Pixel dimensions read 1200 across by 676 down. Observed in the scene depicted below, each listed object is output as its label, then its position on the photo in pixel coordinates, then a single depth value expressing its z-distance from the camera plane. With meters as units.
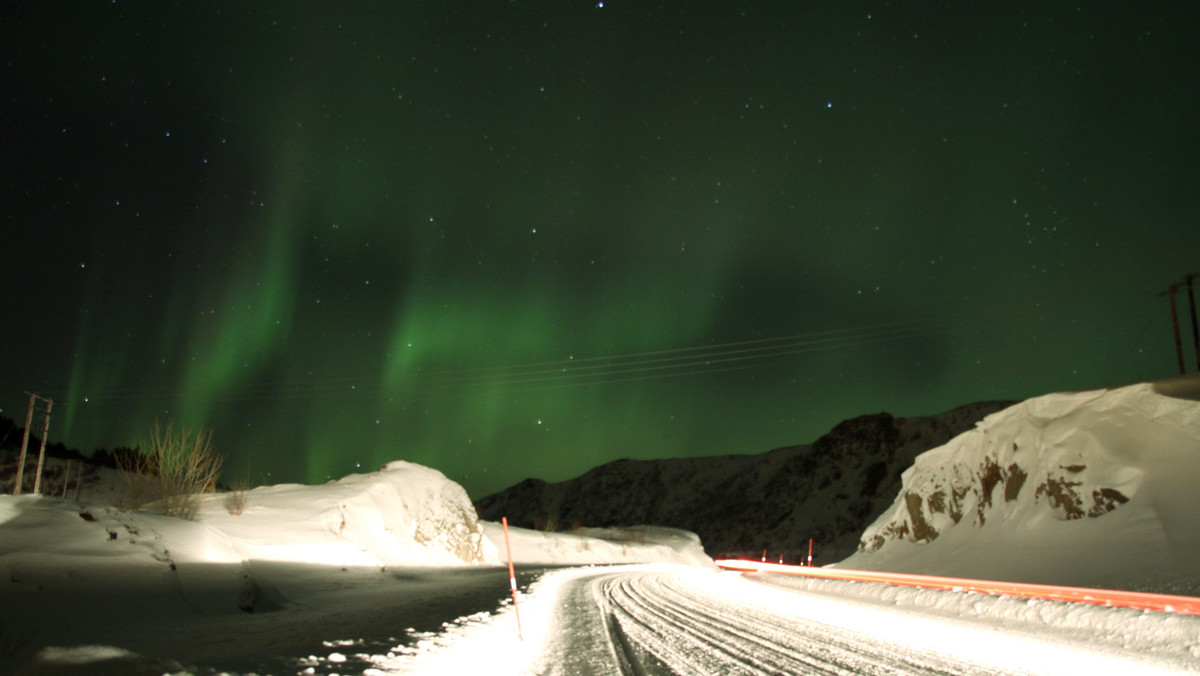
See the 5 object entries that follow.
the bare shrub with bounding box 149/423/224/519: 21.22
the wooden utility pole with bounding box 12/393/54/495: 46.19
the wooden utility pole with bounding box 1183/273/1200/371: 36.98
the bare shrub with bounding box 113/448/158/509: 21.53
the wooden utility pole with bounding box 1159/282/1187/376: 37.88
